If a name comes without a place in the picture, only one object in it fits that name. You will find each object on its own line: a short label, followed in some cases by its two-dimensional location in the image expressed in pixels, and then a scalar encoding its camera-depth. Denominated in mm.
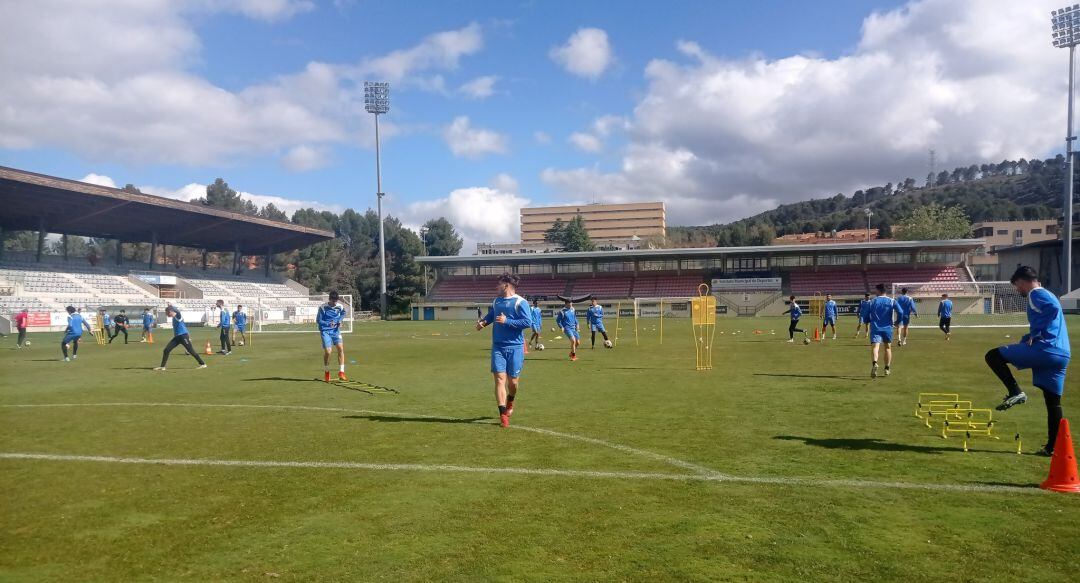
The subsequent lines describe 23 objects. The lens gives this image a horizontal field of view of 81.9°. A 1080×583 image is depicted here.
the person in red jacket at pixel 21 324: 28688
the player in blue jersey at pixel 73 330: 21234
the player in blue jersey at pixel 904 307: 17116
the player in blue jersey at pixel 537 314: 19181
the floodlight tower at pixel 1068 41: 49700
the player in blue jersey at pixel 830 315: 28477
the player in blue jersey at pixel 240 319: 28742
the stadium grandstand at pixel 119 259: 44844
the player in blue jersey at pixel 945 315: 27461
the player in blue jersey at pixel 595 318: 23281
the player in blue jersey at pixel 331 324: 14867
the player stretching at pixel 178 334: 17328
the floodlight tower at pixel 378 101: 69062
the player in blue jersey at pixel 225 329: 24406
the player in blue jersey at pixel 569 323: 20969
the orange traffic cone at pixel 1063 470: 5762
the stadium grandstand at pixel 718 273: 64125
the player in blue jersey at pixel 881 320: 13625
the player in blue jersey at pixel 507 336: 8852
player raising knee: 7043
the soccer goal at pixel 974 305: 38750
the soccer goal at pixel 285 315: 47250
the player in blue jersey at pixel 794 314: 27478
